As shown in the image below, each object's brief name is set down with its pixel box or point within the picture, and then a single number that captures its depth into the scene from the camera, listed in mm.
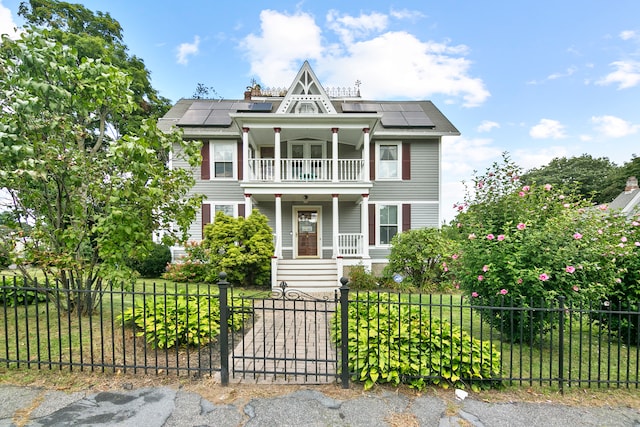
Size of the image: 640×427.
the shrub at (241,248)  9297
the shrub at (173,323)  4180
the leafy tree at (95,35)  14117
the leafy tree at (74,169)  4109
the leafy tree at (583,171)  34375
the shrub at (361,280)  9766
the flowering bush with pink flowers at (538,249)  4027
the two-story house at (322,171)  11312
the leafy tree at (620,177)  28469
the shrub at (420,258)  9219
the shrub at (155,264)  11383
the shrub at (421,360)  3354
